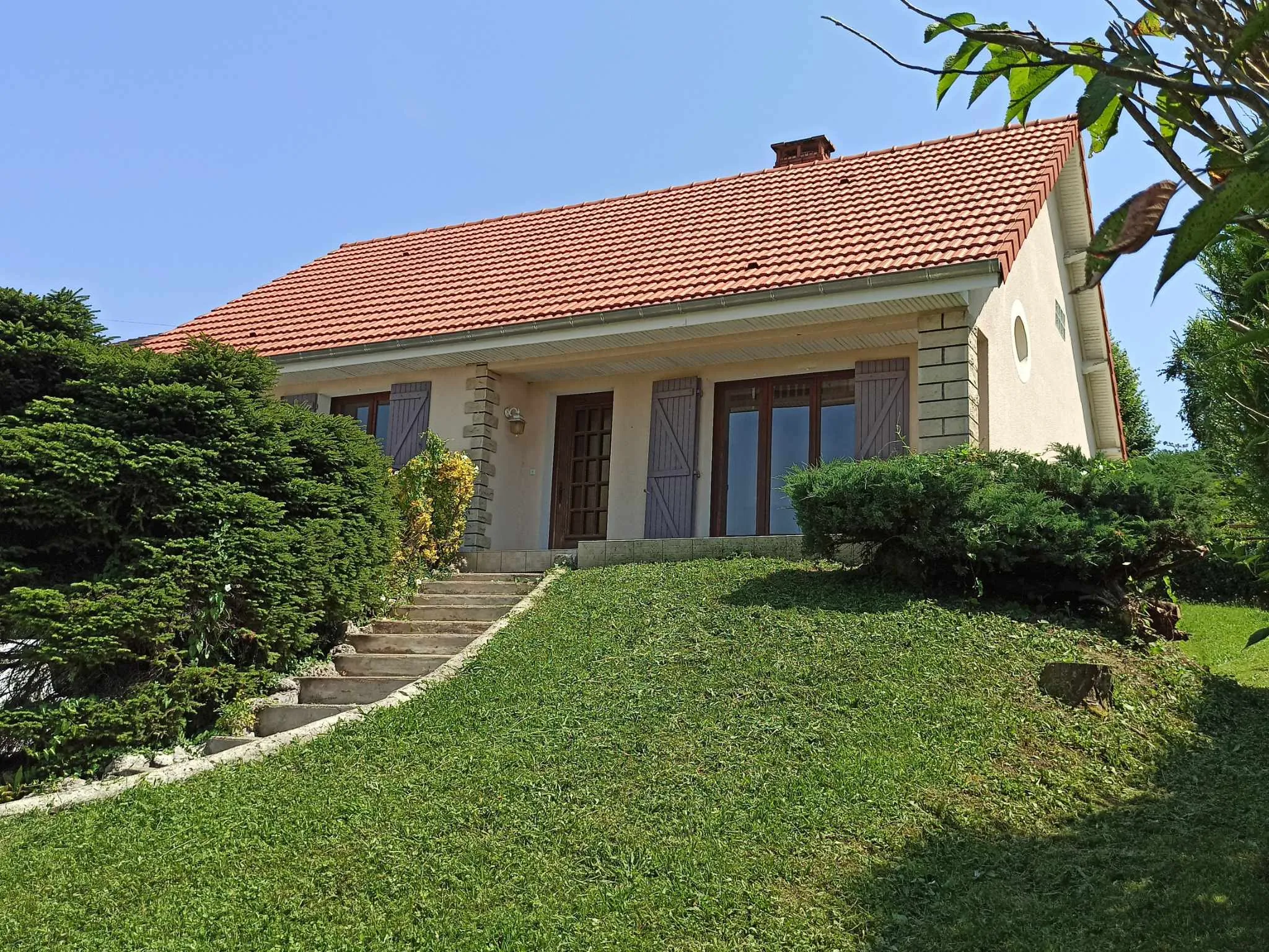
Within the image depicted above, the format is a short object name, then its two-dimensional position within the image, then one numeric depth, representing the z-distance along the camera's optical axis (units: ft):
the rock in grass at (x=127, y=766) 27.12
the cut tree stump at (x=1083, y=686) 25.07
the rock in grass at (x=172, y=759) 27.43
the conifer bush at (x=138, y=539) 27.68
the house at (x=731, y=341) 40.52
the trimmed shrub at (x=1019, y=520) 30.58
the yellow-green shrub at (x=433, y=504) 41.96
